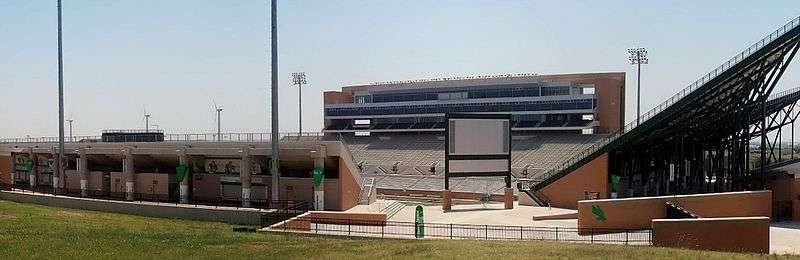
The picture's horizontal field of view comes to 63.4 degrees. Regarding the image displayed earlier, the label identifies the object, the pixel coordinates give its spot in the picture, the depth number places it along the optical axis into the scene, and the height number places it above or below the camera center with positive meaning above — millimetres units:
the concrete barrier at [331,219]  32219 -5730
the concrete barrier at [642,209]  34406 -5261
